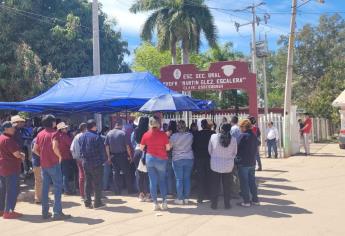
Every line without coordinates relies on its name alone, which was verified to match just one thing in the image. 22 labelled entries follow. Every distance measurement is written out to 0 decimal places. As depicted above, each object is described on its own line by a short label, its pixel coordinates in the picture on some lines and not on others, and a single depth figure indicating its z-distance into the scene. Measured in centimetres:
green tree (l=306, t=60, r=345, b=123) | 3690
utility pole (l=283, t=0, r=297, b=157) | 2017
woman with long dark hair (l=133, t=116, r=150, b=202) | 1025
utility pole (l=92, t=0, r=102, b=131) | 1773
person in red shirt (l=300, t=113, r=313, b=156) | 2020
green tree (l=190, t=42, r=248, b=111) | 3688
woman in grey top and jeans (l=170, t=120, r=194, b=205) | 962
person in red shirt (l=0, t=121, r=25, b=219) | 892
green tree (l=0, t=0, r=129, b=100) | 2566
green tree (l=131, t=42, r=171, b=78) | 4391
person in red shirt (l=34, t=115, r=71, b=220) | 884
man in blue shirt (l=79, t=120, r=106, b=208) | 940
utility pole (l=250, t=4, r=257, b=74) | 3374
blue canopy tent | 1239
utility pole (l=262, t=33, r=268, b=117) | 3123
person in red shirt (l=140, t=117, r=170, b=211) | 926
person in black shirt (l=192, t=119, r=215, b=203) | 974
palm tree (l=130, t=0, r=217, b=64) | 2952
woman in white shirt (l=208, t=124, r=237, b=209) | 915
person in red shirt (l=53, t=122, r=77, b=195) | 1101
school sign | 1719
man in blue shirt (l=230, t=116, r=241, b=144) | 1005
